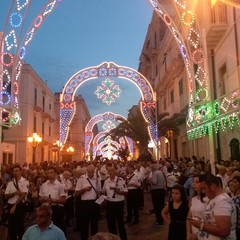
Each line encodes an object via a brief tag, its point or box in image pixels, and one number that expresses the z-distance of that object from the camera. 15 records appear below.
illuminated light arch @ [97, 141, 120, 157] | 76.09
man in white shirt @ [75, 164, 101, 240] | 8.94
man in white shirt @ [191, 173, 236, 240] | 4.08
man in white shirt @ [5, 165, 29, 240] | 8.41
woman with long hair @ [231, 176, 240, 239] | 5.29
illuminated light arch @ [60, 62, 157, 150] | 21.77
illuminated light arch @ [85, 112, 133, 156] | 39.52
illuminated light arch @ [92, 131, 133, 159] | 49.94
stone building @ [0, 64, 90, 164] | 35.56
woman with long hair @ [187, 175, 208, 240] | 5.05
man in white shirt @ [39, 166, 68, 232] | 8.49
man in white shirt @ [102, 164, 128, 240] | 8.66
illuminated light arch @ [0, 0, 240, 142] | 12.07
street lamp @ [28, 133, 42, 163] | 22.47
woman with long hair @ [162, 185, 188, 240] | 5.70
